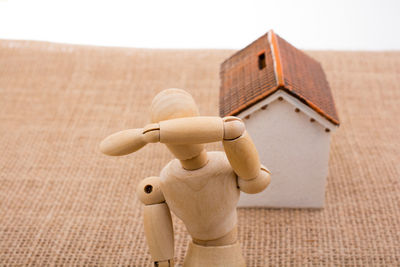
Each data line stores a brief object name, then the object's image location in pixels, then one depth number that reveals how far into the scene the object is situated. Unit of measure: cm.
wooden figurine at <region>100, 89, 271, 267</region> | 38
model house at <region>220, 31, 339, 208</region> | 51
